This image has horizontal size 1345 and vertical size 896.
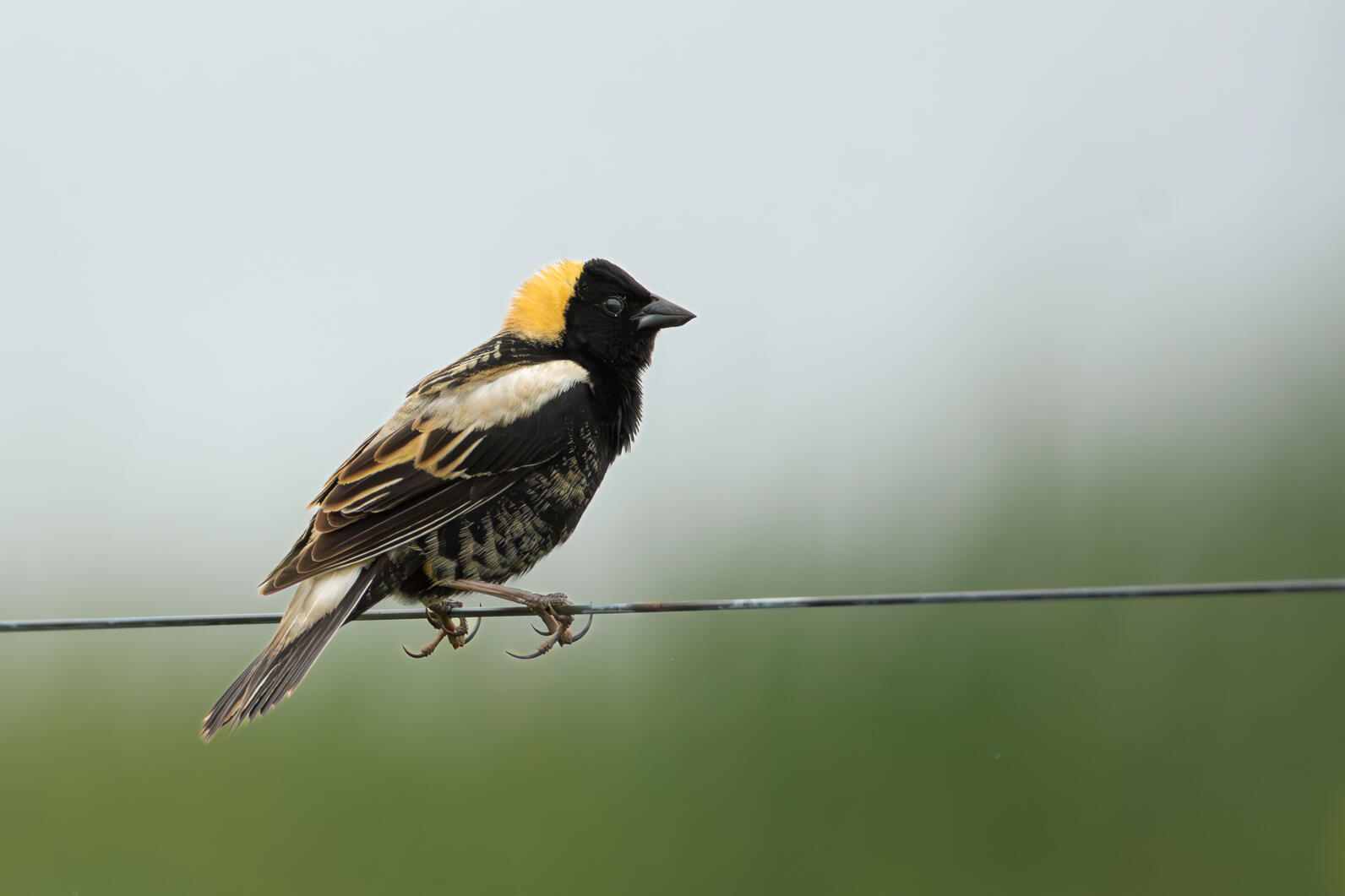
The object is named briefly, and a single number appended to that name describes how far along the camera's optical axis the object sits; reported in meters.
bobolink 8.18
